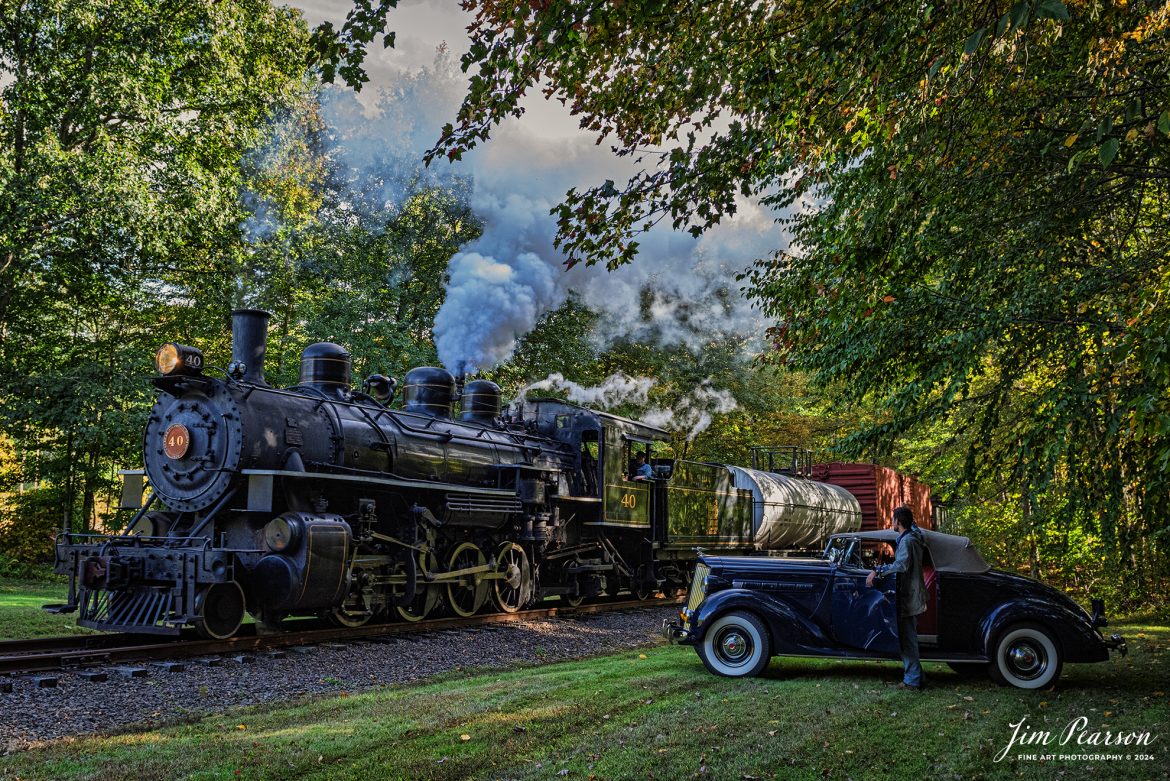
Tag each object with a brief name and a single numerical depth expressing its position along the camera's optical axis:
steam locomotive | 10.03
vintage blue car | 7.52
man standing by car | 7.56
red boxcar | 25.59
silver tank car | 20.34
